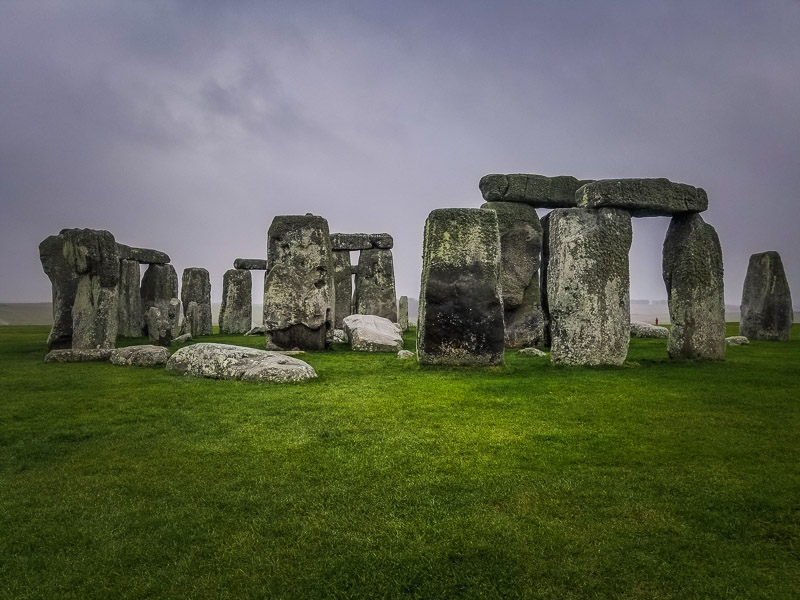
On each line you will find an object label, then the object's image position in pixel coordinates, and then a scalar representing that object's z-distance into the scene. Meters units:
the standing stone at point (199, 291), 18.69
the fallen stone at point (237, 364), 6.38
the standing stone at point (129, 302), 15.33
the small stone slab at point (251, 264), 20.39
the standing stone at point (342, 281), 19.09
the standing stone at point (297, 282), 10.48
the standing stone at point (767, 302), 13.29
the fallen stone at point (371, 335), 10.87
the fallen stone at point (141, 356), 8.17
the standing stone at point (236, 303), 19.80
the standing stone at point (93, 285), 9.44
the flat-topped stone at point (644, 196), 7.59
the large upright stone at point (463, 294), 7.46
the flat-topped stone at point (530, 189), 11.49
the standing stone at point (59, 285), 10.15
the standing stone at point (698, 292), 8.08
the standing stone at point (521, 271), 11.43
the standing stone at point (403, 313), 20.88
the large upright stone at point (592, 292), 7.51
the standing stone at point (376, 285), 17.91
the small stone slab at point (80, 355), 8.70
